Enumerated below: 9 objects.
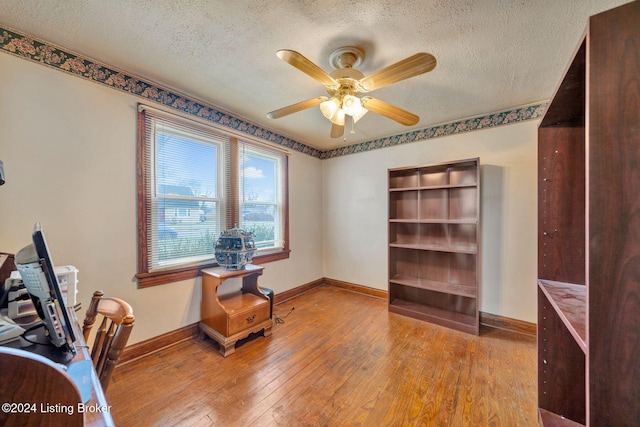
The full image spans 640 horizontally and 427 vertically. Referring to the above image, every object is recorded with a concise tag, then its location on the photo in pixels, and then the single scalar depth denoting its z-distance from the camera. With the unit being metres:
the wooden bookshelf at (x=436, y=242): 2.73
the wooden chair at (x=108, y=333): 0.96
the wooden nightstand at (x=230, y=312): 2.17
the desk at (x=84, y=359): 0.50
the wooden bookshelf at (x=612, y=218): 0.57
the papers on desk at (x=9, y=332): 0.81
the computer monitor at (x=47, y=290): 0.73
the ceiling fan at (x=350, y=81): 1.33
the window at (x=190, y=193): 2.13
